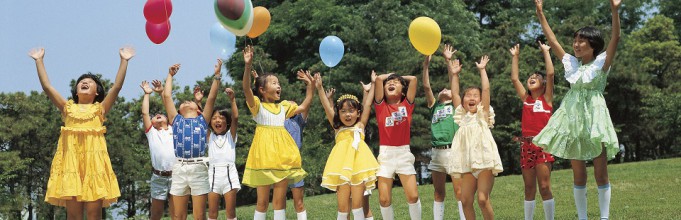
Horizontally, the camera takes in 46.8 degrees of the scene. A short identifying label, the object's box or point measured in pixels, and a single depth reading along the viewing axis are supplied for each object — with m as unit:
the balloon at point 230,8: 8.30
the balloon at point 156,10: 9.85
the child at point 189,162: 9.05
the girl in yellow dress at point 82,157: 7.71
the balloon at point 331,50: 10.74
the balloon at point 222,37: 9.71
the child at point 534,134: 8.65
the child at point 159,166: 10.26
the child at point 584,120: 7.35
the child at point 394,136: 8.58
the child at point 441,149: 9.27
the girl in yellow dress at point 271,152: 8.55
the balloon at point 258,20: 9.80
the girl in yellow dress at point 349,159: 8.46
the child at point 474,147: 8.11
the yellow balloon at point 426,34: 9.35
